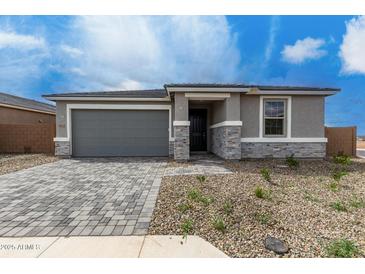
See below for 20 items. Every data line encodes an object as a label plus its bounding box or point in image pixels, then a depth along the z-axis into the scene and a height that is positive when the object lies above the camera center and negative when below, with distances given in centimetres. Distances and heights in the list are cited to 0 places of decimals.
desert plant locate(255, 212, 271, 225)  318 -136
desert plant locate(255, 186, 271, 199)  421 -128
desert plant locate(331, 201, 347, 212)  372 -136
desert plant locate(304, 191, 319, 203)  419 -135
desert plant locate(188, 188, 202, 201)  413 -130
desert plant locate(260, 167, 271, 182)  564 -118
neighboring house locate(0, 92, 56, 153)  1197 -35
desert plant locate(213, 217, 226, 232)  296 -136
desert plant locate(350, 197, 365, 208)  390 -136
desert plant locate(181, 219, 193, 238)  293 -139
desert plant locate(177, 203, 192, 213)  362 -135
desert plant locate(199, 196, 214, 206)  389 -132
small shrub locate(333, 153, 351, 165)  741 -97
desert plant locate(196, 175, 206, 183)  536 -122
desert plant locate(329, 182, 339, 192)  484 -129
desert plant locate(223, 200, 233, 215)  353 -133
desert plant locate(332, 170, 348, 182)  544 -115
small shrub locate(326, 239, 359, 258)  238 -138
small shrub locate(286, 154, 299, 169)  744 -111
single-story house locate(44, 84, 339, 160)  873 +54
